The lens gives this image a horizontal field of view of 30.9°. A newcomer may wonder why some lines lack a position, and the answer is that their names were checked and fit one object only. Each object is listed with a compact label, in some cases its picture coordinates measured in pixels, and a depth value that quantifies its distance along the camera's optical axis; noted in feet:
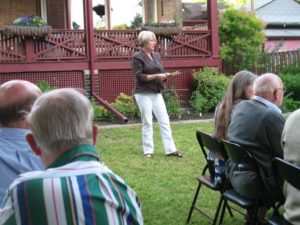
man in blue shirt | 9.27
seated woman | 15.75
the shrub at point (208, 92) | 44.11
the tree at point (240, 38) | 52.60
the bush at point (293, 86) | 49.36
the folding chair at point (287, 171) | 9.82
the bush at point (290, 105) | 45.18
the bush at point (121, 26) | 53.05
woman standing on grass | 25.43
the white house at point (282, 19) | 112.37
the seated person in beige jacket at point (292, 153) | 10.59
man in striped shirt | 6.46
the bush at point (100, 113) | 40.55
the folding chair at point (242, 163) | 13.01
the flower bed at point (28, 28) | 41.91
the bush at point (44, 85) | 40.75
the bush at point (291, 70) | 54.90
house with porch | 43.09
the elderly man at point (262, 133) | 13.47
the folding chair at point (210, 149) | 14.48
